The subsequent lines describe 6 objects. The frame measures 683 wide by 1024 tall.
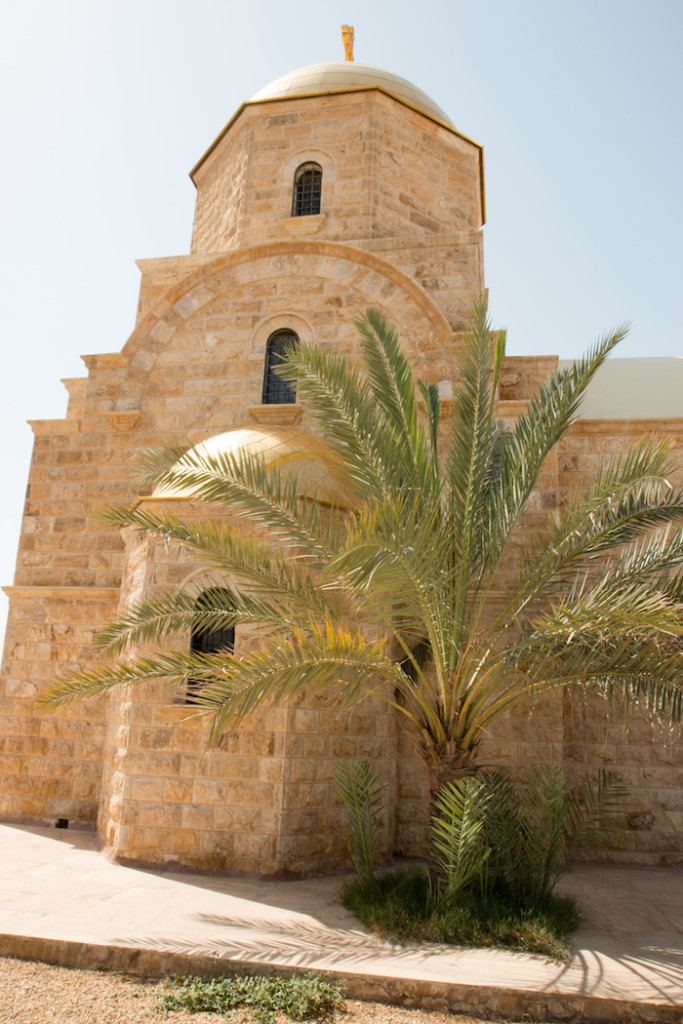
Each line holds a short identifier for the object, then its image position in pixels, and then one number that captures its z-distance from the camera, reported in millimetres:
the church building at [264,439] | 5906
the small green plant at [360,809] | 5180
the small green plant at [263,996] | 3588
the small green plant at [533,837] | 4887
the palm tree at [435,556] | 4703
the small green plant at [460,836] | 4562
